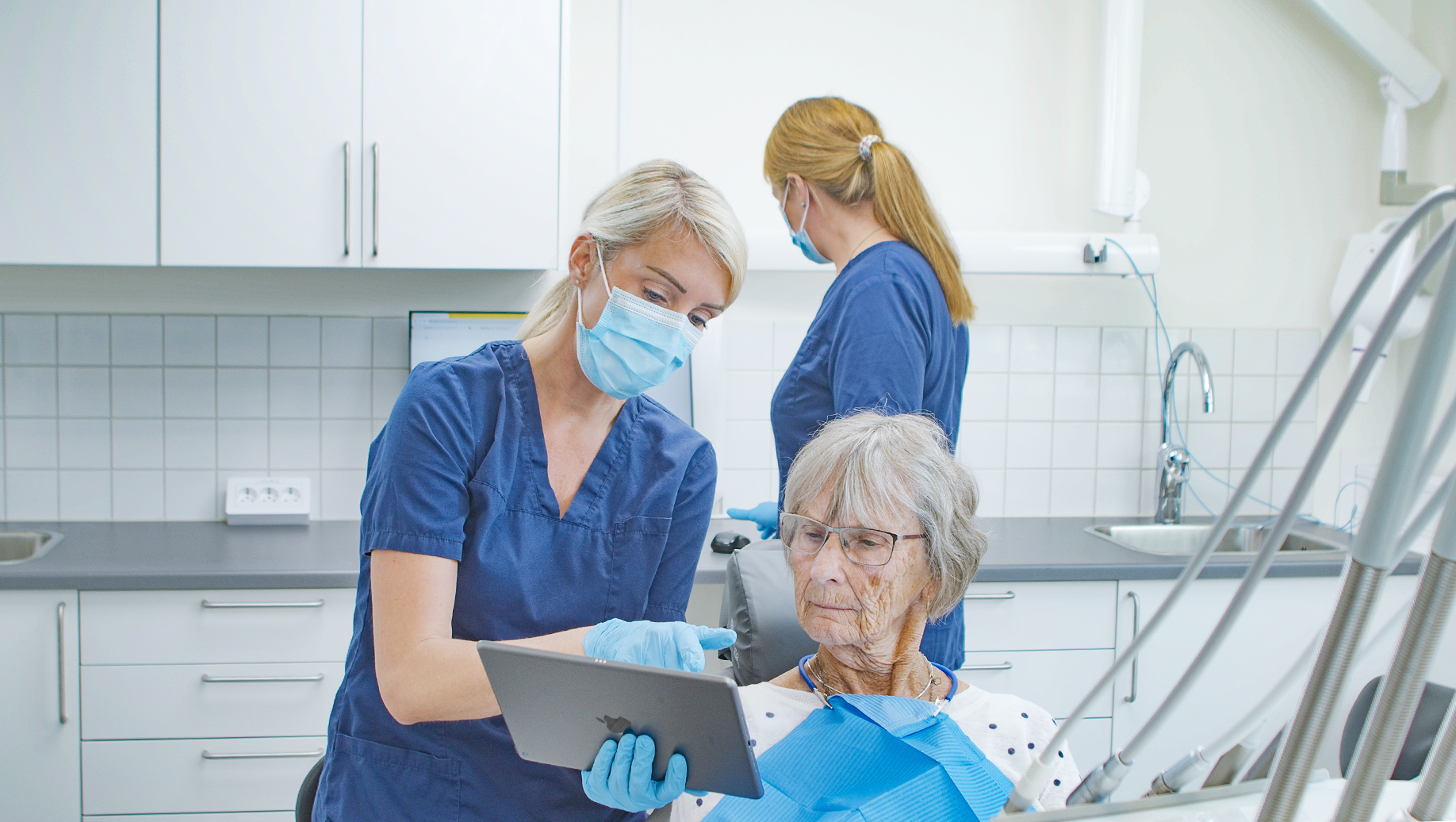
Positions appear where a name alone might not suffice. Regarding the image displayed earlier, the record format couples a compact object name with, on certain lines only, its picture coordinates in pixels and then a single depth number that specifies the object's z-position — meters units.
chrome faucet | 2.62
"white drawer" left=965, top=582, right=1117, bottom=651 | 2.16
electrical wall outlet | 2.47
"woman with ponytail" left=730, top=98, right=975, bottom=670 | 1.59
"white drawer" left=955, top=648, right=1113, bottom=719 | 2.18
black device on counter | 2.22
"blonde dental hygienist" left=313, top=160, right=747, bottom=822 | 1.03
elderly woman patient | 1.20
